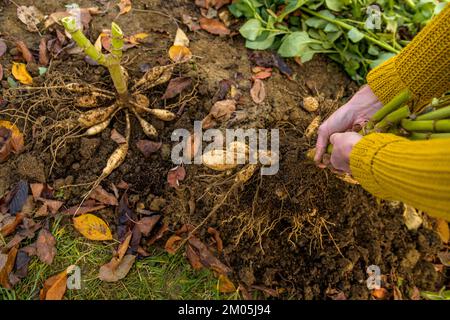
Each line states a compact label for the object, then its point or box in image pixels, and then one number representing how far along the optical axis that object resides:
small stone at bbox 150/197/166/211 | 1.45
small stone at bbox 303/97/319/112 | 1.62
